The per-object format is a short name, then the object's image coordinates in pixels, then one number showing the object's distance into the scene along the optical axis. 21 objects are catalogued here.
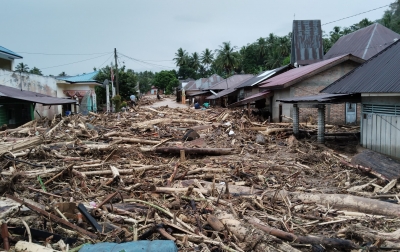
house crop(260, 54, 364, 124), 20.39
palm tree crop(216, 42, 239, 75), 59.66
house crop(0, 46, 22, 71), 27.23
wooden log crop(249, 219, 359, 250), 4.79
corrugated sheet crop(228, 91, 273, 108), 22.16
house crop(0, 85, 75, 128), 20.12
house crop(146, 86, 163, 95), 87.46
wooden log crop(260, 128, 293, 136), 16.14
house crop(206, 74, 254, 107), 37.88
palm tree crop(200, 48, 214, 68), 78.44
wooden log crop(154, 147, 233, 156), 11.36
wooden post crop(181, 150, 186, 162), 10.74
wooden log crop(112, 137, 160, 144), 13.11
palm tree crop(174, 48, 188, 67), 83.81
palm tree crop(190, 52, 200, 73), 84.70
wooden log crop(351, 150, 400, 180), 8.76
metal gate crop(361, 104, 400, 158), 10.49
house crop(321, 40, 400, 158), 10.41
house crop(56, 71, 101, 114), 33.28
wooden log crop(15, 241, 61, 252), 4.06
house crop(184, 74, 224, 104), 48.16
